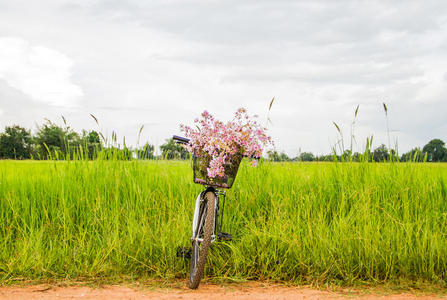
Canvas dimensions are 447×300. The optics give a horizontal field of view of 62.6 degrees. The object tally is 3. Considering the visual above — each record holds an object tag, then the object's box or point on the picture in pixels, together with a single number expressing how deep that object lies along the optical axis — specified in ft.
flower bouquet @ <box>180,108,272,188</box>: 12.53
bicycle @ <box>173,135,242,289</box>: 12.05
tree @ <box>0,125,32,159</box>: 154.43
